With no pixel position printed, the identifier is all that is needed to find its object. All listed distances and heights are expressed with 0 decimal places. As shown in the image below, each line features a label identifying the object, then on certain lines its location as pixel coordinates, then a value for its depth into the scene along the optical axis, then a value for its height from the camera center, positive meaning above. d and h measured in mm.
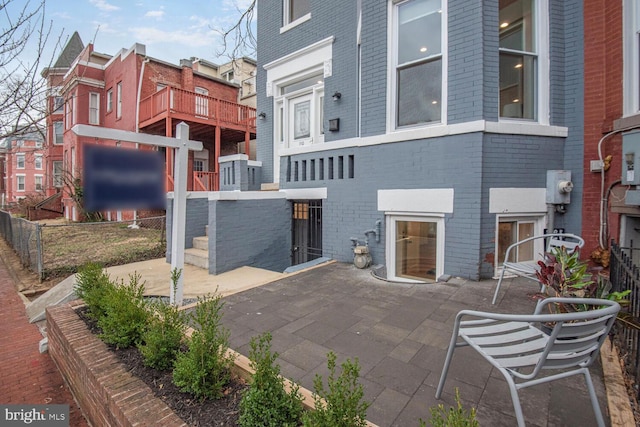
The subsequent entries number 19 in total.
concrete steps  6113 -921
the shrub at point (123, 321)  2633 -986
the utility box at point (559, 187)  4438 +341
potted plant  2348 -525
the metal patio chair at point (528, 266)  3143 -599
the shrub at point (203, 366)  1952 -1016
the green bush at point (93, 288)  3190 -881
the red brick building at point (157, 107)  11875 +4367
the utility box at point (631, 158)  3746 +650
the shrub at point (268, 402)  1636 -1046
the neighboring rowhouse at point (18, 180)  37675 +3604
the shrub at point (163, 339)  2285 -993
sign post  3795 +314
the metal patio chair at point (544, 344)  1473 -766
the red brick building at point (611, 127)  3930 +1116
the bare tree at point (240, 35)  7832 +4495
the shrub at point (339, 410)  1408 -929
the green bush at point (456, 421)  1162 -802
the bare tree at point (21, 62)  3254 +1638
